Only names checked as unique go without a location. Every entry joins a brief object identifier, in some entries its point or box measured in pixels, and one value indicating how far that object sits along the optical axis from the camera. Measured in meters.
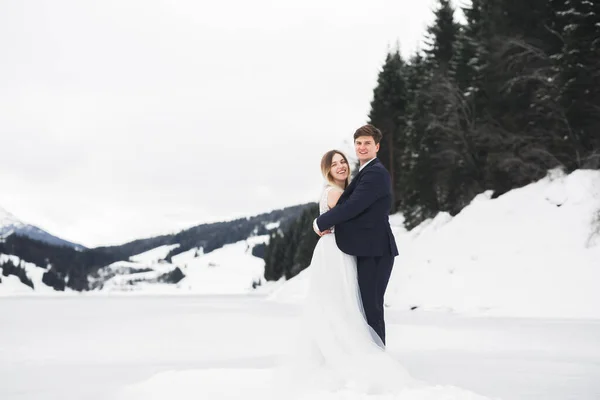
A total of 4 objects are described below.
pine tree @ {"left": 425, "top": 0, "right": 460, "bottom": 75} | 35.50
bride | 4.18
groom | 4.23
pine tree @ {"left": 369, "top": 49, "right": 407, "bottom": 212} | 46.47
